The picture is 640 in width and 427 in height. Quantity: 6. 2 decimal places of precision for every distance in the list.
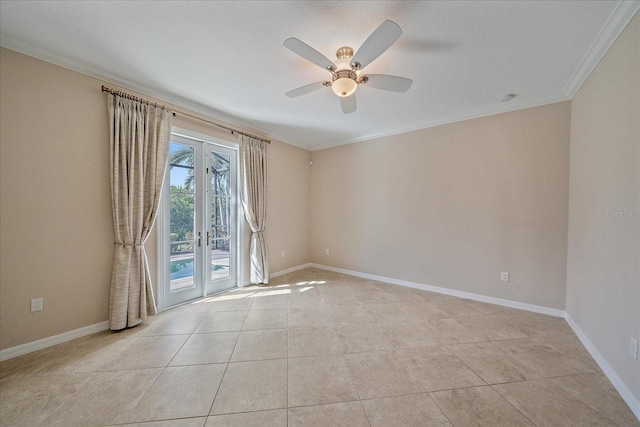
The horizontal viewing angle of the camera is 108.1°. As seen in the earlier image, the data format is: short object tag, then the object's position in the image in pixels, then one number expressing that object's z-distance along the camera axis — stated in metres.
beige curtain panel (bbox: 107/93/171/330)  2.46
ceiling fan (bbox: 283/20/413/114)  1.57
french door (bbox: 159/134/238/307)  3.06
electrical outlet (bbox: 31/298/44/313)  2.09
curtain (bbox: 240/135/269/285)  3.79
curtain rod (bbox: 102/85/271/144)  2.47
